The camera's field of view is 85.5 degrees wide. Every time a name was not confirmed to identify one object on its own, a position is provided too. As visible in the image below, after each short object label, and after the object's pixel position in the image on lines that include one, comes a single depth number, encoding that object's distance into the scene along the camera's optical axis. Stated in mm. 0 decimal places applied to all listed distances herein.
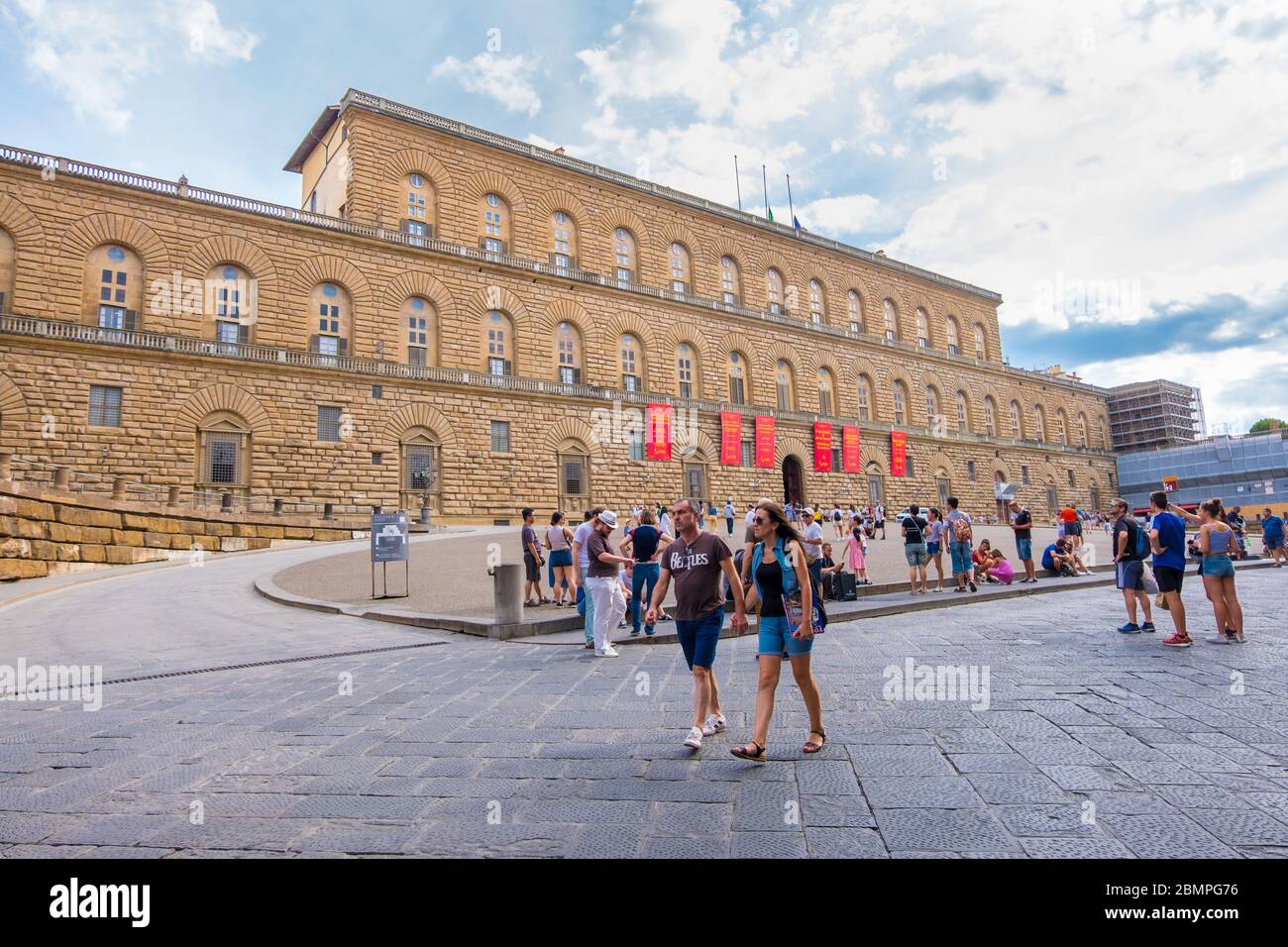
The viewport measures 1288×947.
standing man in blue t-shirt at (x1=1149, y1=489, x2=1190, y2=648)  6691
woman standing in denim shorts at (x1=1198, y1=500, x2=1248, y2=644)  6609
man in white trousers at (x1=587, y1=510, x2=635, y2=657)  7156
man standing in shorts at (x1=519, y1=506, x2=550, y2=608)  10328
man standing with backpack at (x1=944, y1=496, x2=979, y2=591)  12047
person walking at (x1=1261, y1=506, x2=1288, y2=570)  16297
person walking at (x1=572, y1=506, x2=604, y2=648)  7605
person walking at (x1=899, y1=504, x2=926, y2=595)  11203
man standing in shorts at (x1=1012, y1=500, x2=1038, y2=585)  13398
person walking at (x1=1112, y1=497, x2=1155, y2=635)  7312
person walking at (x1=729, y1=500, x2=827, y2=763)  3789
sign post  10773
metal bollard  8258
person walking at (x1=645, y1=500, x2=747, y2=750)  4250
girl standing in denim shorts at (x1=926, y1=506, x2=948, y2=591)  12141
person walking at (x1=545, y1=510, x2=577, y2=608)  10070
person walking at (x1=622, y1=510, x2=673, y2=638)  8086
